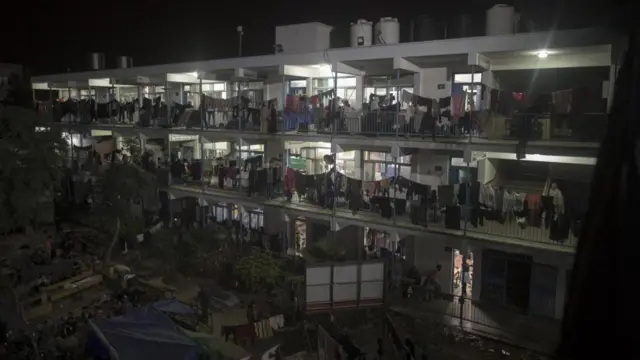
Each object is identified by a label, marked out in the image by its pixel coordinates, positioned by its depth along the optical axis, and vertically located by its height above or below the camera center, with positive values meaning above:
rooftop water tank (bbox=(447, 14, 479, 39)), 15.01 +2.90
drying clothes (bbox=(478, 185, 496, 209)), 12.91 -1.81
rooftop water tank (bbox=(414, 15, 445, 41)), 15.75 +2.94
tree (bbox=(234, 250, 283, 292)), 15.30 -4.52
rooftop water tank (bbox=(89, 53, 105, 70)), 27.71 +3.17
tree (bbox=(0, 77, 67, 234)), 19.00 -1.78
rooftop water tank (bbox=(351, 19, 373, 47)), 16.48 +2.92
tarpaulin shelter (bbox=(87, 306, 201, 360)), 9.56 -4.19
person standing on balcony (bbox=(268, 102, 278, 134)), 17.25 +0.00
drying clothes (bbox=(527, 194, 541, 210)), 12.08 -1.78
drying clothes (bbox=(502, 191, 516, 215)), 12.67 -1.92
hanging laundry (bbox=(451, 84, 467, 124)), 13.33 +0.51
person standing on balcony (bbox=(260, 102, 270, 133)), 17.31 +0.13
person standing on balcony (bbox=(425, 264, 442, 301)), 14.10 -4.51
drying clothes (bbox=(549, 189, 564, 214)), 11.76 -1.77
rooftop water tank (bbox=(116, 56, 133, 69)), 26.30 +2.98
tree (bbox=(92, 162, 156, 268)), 17.12 -2.53
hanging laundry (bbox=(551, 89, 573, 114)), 11.60 +0.57
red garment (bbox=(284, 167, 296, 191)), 16.31 -1.83
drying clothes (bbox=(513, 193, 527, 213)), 12.63 -1.89
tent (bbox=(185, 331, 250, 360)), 10.07 -4.53
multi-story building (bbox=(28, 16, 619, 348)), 12.20 -0.47
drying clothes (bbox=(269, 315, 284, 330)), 12.86 -5.02
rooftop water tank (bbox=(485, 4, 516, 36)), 13.92 +2.87
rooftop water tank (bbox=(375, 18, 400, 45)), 16.12 +2.93
